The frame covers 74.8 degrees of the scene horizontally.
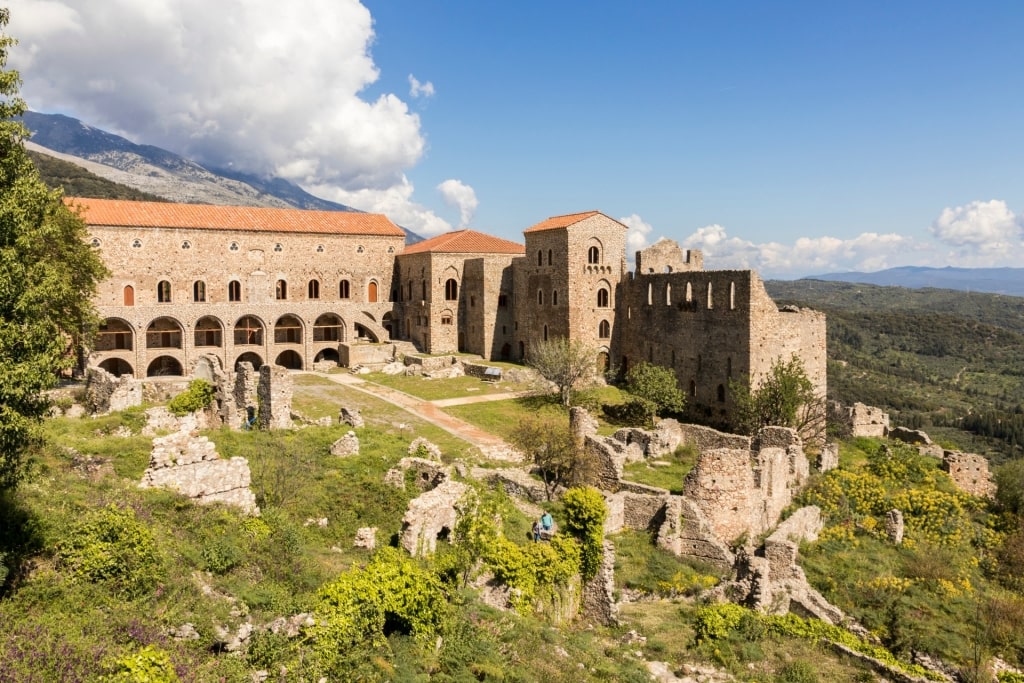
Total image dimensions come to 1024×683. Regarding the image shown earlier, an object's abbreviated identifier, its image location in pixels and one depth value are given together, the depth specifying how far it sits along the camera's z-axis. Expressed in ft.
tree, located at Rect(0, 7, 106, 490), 32.30
